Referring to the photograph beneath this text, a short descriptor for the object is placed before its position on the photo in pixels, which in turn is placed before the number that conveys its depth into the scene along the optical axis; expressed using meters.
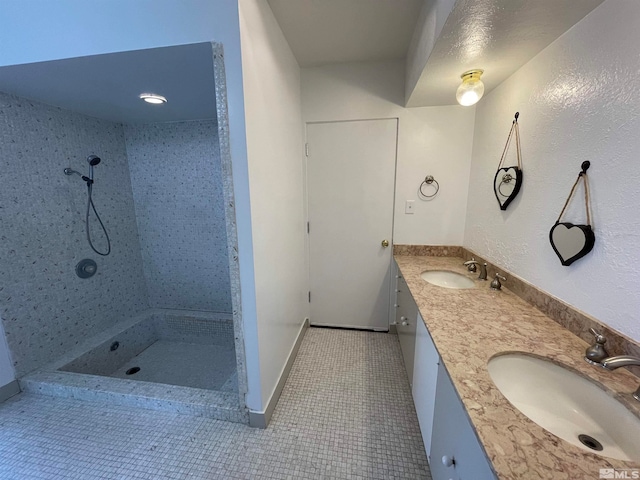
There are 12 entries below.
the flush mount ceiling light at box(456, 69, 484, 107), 1.47
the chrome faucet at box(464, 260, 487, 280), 1.72
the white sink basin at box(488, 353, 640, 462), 0.72
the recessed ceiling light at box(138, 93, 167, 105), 1.70
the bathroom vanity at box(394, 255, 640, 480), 0.58
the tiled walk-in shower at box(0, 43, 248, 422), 1.47
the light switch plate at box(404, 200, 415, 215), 2.27
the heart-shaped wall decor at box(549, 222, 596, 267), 1.01
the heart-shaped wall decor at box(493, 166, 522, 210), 1.48
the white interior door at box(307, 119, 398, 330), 2.25
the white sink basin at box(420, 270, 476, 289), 1.87
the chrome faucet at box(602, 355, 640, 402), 0.72
